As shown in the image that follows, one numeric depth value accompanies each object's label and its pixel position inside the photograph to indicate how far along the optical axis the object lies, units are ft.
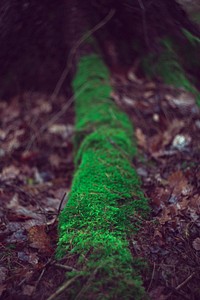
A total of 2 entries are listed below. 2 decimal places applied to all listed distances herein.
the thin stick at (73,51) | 5.39
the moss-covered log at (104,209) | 3.57
